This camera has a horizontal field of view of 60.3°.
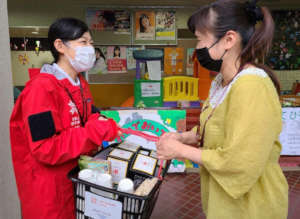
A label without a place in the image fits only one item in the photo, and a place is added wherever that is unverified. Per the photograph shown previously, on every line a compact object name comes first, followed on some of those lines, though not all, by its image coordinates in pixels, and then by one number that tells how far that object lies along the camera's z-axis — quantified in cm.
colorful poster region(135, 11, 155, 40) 562
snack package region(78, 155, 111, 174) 125
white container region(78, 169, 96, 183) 114
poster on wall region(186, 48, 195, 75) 587
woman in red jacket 126
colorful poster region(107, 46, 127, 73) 575
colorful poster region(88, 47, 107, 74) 570
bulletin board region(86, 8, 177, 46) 560
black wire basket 105
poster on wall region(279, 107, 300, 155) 376
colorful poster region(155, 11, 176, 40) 568
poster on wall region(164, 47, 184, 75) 581
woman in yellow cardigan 102
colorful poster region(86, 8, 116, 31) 558
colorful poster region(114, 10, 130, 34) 563
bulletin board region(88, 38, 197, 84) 577
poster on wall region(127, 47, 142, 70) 579
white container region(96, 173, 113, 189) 113
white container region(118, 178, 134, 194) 110
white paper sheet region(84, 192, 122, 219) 109
